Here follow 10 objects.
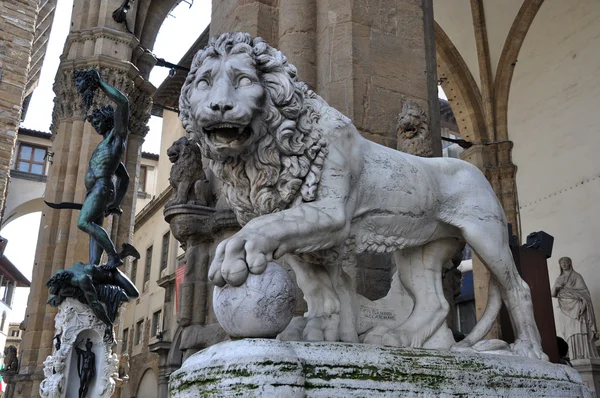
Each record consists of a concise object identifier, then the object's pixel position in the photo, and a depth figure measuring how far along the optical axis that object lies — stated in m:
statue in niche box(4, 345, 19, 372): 12.27
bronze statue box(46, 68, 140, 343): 6.49
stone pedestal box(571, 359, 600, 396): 9.86
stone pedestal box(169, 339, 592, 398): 1.84
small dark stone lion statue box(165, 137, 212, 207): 4.21
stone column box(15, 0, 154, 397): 11.51
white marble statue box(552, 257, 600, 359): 10.69
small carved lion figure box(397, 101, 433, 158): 3.57
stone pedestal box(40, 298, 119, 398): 6.45
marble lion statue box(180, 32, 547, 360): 2.22
